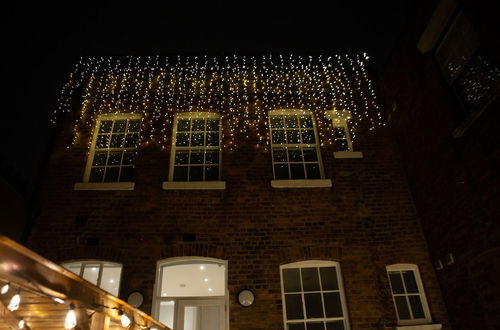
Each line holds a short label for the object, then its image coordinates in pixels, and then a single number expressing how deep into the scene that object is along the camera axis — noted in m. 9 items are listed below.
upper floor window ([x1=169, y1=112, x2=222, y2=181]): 6.54
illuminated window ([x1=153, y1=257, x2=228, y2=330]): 5.55
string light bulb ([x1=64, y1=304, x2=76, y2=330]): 2.34
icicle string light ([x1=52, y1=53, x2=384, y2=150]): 6.96
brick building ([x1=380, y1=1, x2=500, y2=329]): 4.52
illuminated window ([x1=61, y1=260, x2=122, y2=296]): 5.61
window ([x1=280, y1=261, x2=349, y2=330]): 5.28
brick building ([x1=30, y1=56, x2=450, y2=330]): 5.46
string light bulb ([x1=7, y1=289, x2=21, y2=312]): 2.12
